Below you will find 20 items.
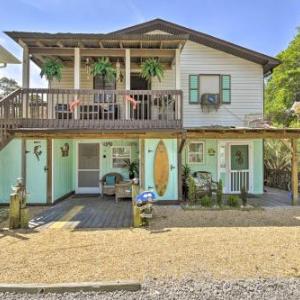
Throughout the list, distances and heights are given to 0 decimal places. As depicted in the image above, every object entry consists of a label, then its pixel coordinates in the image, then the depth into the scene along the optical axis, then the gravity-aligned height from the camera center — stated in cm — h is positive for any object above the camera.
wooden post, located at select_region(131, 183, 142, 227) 705 -147
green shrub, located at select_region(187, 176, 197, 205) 976 -121
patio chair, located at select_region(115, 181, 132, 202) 1052 -124
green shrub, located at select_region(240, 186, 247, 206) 947 -131
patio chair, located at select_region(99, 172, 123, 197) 1127 -105
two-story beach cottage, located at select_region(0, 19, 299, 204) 934 +129
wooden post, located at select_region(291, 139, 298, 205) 982 -67
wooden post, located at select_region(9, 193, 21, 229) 684 -133
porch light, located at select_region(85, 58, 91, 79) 1112 +337
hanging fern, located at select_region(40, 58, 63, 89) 982 +283
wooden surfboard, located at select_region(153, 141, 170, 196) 980 -46
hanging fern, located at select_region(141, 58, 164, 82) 1017 +295
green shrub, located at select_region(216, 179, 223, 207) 948 -129
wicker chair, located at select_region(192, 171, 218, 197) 1024 -104
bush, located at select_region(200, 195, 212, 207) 934 -147
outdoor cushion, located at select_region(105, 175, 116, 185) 1148 -97
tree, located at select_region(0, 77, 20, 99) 4674 +1141
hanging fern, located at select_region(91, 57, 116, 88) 994 +288
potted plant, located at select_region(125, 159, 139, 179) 1158 -55
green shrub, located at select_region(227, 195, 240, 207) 937 -146
